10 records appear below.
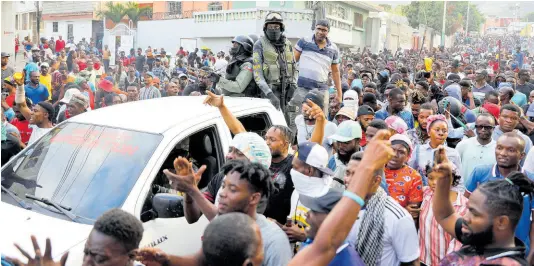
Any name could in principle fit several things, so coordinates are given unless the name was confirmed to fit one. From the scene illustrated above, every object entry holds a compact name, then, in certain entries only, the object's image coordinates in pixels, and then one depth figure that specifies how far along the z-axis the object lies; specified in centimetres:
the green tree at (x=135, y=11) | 4438
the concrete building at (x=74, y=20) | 4506
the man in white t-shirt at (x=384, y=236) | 334
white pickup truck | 378
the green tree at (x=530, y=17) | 13140
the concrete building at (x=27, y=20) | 3552
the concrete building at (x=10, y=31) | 1307
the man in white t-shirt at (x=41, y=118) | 639
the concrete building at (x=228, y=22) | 3438
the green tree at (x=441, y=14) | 6573
